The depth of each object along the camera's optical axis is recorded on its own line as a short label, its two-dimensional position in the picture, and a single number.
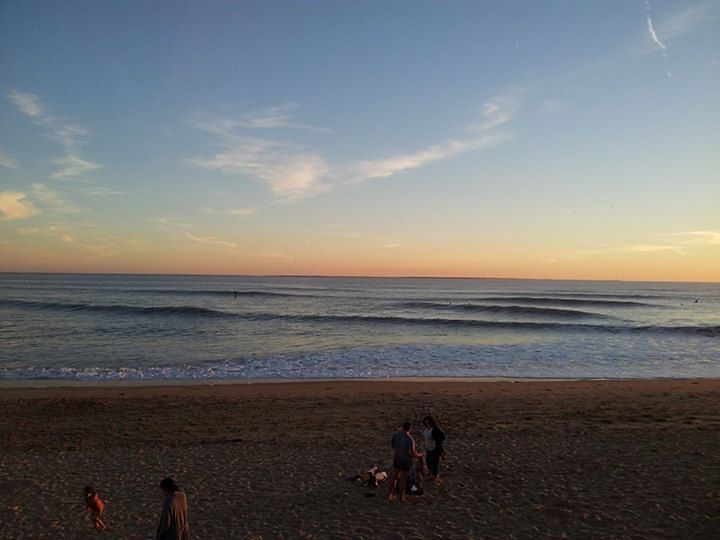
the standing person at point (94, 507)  7.26
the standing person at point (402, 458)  8.41
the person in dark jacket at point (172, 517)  5.87
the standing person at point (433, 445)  9.23
